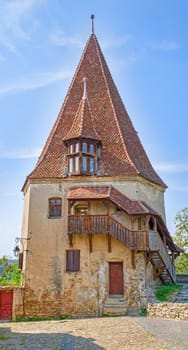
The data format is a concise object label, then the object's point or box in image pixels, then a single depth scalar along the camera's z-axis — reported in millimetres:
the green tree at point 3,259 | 27059
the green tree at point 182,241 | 36125
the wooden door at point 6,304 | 18781
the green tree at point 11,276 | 20734
